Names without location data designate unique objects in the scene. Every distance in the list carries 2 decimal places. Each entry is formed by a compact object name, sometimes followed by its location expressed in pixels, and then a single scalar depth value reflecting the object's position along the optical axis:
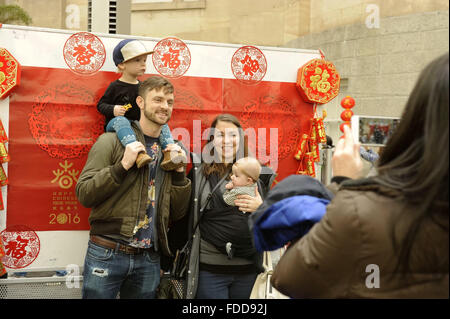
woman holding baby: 3.19
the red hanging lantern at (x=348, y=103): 3.33
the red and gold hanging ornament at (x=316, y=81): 4.22
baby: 3.18
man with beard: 3.12
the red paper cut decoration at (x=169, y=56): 3.89
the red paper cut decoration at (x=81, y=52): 3.65
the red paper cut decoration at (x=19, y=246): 3.51
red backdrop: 3.55
